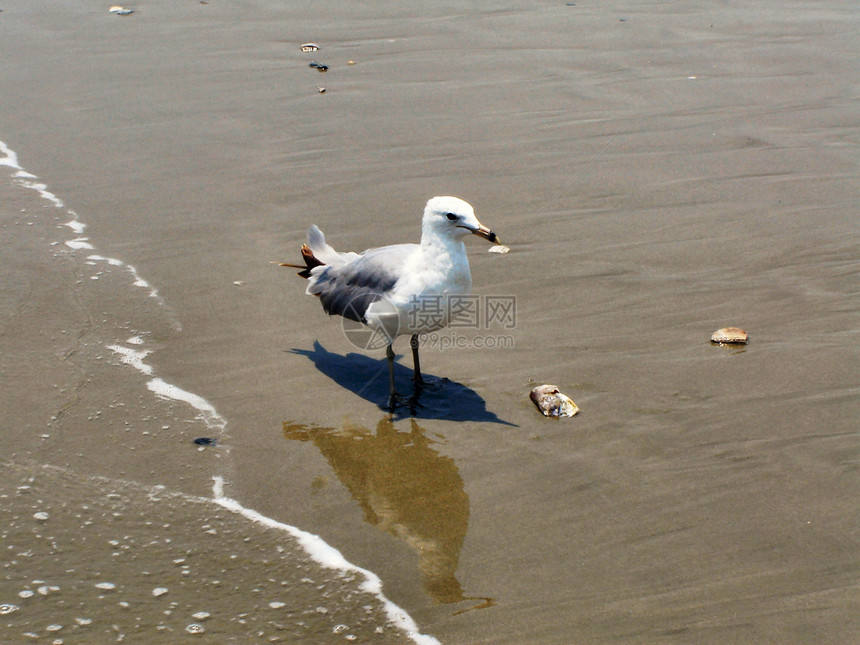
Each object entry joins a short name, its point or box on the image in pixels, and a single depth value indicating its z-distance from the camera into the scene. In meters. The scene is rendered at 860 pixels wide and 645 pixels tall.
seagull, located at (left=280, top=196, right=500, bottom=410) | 4.80
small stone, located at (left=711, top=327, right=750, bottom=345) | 5.24
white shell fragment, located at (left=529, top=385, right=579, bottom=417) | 4.75
